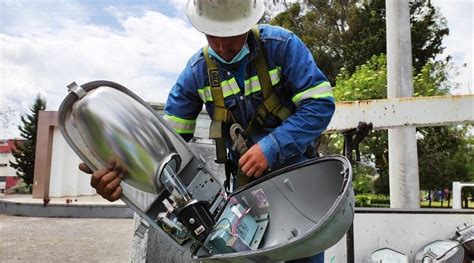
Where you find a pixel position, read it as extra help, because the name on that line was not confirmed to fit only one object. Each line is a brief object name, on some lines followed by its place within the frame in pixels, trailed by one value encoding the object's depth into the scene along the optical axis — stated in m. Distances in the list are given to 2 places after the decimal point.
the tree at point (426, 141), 9.16
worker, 1.44
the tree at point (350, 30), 15.99
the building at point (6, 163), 40.06
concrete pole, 5.51
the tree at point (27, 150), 26.56
